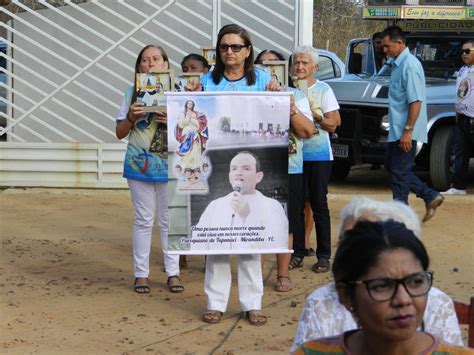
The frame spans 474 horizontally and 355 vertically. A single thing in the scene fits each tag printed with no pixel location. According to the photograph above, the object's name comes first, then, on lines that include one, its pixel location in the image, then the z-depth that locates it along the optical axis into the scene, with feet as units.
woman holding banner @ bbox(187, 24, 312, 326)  21.12
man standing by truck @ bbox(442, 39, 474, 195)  37.81
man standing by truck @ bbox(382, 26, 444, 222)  29.25
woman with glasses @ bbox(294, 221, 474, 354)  7.73
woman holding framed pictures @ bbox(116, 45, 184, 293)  23.31
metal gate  40.50
